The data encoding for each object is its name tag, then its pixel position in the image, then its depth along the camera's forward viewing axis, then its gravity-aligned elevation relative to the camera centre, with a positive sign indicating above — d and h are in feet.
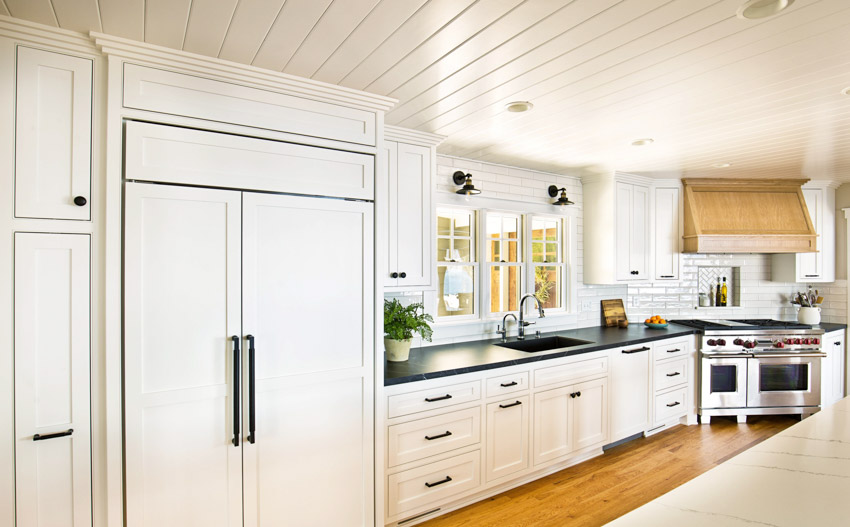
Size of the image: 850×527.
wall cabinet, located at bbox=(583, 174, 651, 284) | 14.16 +1.09
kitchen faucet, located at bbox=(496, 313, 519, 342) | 12.32 -1.82
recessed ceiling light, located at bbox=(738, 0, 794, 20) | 5.20 +2.97
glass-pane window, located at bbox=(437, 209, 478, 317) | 12.10 +0.02
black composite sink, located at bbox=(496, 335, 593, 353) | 12.17 -2.20
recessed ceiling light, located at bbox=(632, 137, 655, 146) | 10.72 +2.92
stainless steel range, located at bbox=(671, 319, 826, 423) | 14.33 -3.31
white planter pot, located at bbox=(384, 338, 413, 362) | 9.57 -1.80
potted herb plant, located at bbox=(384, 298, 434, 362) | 9.48 -1.34
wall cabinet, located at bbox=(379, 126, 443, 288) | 9.69 +1.26
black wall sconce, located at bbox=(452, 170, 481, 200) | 11.40 +2.08
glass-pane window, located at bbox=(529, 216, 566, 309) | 13.97 +0.11
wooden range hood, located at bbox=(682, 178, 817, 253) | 14.97 +1.61
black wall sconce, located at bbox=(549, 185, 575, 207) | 13.66 +1.94
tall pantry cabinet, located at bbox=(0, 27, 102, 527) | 5.66 -0.15
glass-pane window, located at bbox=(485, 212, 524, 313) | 12.99 +0.11
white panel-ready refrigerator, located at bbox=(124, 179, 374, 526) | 6.25 -1.45
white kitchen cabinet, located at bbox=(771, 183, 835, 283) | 16.05 +0.57
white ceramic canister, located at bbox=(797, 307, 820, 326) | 15.69 -1.72
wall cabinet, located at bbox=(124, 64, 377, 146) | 6.27 +2.38
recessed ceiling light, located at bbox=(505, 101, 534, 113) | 8.45 +2.94
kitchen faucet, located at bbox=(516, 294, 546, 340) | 12.59 -1.74
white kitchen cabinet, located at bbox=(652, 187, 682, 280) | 15.19 +1.09
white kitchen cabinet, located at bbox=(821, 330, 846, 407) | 14.96 -3.46
